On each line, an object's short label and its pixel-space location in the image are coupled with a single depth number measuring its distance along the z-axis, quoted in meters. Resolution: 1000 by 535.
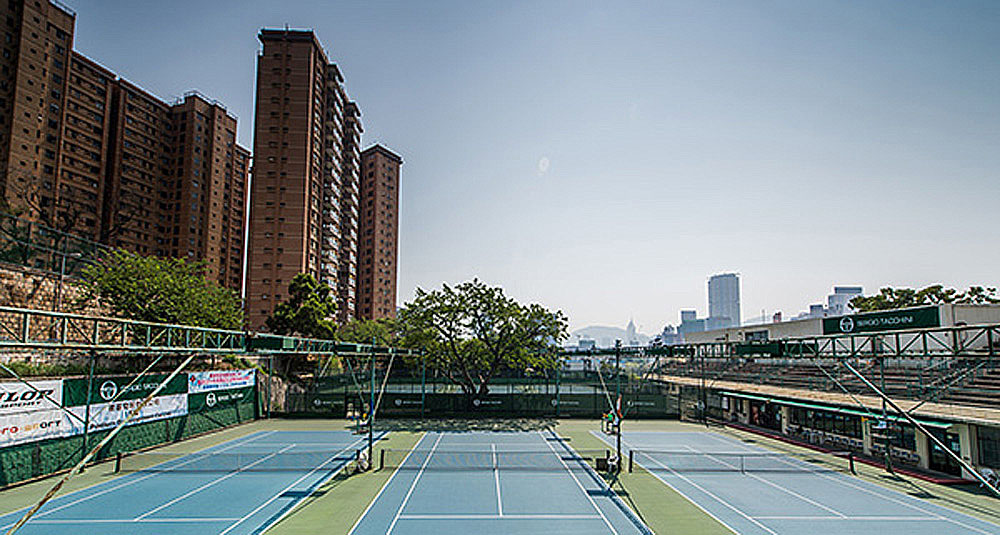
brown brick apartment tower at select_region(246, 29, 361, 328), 69.19
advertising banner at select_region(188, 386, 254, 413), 30.80
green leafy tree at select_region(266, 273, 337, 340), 51.22
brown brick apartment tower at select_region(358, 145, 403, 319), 110.62
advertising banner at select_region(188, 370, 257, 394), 30.74
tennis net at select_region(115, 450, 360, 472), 22.45
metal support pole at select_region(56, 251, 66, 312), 31.67
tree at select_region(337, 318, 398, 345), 76.31
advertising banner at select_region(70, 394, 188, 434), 23.20
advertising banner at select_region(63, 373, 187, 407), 22.16
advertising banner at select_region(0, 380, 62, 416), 19.05
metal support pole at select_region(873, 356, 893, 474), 23.58
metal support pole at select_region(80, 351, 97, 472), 22.55
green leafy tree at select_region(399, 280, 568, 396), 40.81
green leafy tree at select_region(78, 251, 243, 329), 32.34
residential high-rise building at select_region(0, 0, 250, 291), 65.75
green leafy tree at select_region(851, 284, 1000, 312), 51.84
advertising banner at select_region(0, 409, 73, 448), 19.08
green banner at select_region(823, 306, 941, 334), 34.09
